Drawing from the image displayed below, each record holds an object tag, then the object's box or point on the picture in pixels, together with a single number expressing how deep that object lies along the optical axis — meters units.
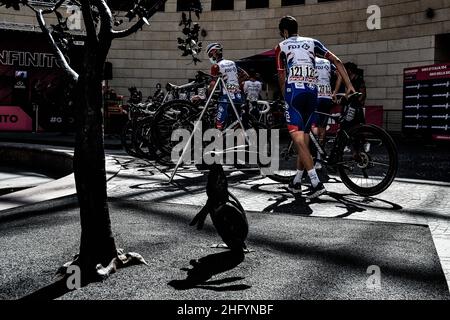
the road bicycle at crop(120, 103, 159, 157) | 8.84
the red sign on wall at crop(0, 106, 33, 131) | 20.31
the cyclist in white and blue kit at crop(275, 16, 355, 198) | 5.38
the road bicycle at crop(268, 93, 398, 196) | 5.19
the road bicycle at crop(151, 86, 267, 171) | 7.18
